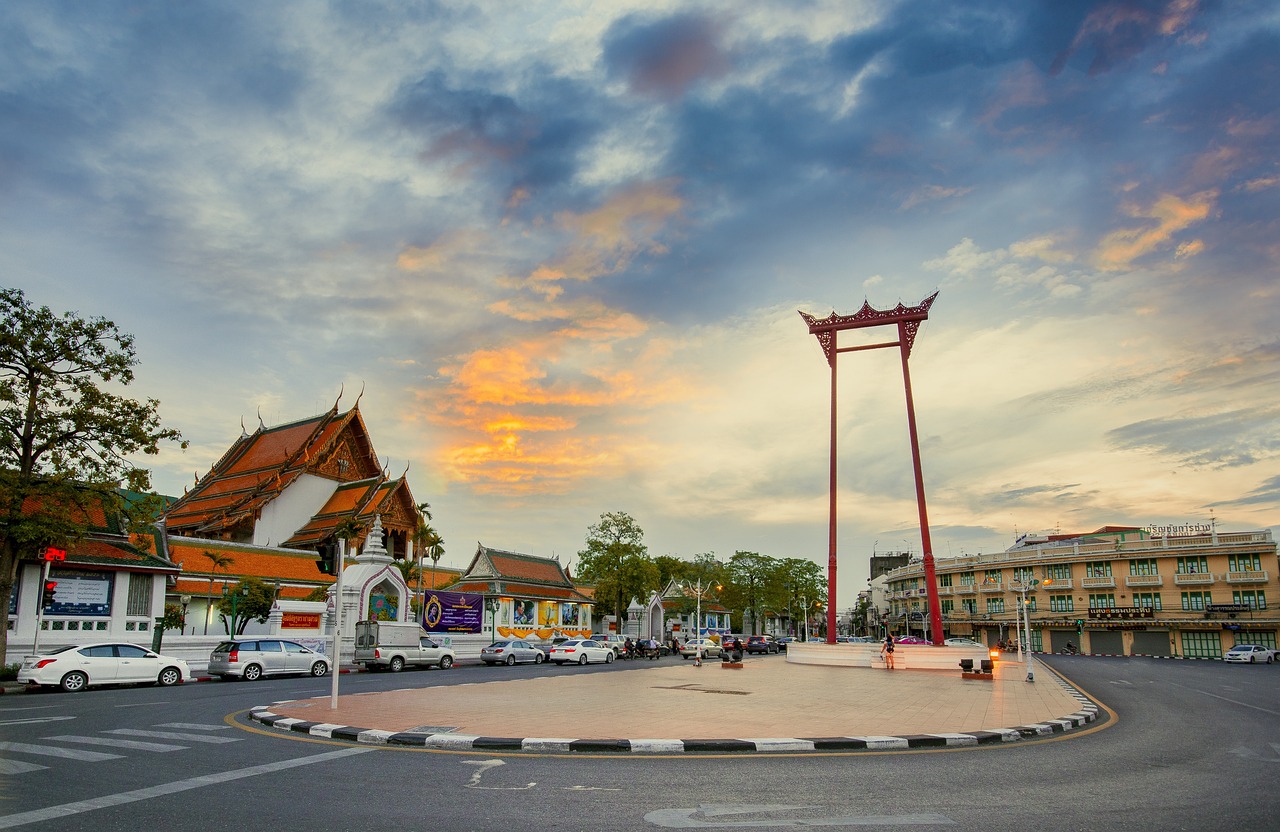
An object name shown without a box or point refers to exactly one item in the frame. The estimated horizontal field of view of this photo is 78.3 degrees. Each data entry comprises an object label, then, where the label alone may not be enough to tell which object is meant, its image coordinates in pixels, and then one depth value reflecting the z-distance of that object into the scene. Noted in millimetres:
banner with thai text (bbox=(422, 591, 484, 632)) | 42031
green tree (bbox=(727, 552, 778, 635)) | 96312
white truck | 33188
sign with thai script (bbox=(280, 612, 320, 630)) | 35812
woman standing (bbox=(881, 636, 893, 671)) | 36719
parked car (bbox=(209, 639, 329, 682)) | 26359
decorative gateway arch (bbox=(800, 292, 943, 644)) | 43281
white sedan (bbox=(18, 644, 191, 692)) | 21109
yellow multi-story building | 67375
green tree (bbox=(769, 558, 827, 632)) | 97000
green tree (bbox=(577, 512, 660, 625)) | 62438
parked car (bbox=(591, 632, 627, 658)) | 45394
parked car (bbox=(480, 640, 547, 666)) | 41062
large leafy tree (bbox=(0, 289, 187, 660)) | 24141
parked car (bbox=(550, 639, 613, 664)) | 41719
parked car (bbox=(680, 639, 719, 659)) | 51325
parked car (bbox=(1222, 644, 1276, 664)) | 56750
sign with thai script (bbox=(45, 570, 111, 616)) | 29547
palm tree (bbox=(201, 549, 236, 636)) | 40731
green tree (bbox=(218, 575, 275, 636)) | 40000
